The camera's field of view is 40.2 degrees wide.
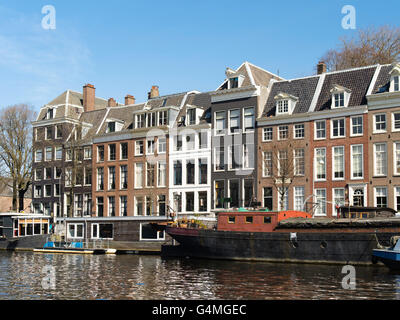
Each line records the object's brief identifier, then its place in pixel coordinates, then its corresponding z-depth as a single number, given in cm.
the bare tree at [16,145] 7394
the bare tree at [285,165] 5219
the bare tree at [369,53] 6462
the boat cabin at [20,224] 6544
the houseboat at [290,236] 3825
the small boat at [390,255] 3388
